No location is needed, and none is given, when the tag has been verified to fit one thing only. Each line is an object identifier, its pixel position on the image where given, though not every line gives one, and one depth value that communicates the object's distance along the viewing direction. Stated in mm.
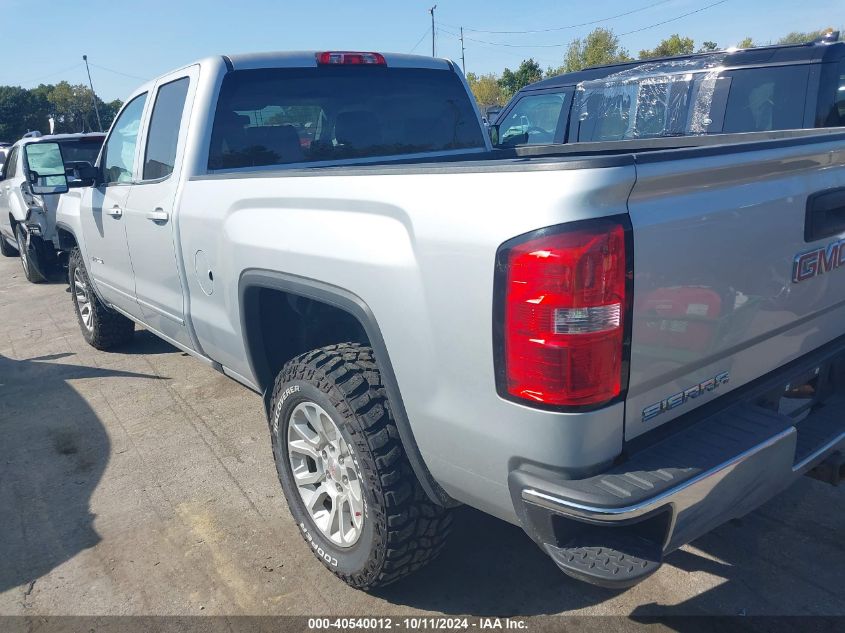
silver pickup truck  1772
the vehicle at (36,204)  8883
